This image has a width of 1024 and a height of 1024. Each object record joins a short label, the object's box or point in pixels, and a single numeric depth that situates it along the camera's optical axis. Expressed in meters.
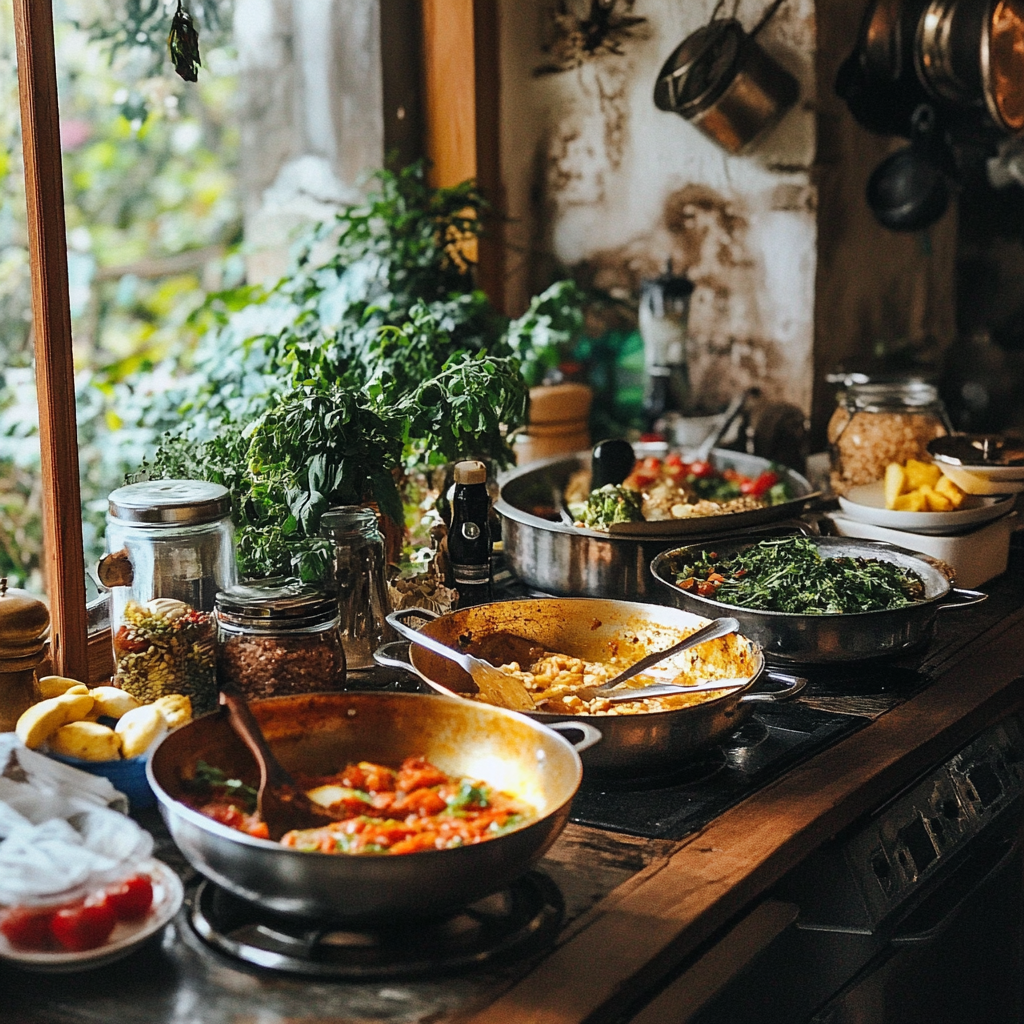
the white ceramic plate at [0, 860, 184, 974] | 1.09
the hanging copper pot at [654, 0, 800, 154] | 2.62
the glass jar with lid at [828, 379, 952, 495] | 2.53
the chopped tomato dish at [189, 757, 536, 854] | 1.22
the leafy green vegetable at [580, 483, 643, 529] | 2.21
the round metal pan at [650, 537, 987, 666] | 1.83
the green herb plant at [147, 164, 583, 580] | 1.77
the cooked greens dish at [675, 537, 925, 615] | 1.91
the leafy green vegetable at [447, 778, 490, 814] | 1.31
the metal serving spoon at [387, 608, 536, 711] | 1.62
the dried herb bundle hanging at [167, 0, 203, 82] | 1.73
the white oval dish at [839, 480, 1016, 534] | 2.23
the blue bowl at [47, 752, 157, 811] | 1.41
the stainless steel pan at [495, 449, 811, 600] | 2.13
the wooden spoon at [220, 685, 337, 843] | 1.27
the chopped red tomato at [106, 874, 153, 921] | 1.14
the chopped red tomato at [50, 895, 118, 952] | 1.10
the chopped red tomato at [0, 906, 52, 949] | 1.10
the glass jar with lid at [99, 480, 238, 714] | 1.59
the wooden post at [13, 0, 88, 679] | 1.59
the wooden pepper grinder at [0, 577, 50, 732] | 1.48
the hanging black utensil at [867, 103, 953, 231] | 2.79
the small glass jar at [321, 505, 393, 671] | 1.80
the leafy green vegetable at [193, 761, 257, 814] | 1.31
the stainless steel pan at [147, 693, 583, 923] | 1.11
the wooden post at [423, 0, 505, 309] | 2.86
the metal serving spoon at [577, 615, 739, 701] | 1.65
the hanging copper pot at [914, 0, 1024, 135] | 2.62
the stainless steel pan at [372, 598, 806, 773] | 1.50
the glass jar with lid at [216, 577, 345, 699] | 1.56
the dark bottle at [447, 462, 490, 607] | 1.95
